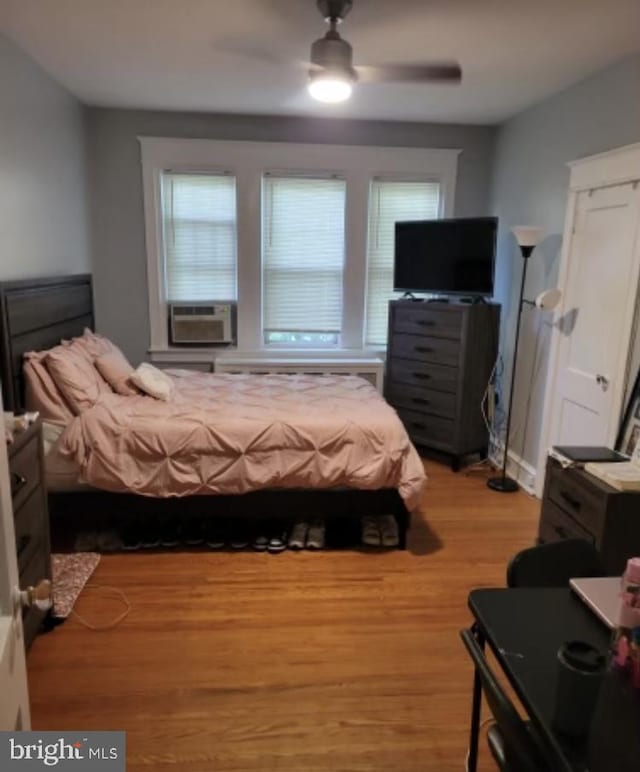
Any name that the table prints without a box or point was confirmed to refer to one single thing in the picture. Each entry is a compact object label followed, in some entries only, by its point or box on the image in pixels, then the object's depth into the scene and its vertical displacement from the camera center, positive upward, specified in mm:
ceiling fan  2359 +875
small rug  2566 -1487
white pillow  3441 -684
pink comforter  2941 -918
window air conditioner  4812 -413
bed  2920 -1021
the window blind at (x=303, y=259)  4773 +137
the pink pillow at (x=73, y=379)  3016 -586
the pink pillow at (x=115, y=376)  3459 -638
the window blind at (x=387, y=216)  4855 +517
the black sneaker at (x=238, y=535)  3198 -1479
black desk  934 -752
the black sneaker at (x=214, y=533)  3195 -1470
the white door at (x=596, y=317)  3008 -192
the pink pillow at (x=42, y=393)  2955 -643
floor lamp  3727 -331
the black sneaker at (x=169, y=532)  3188 -1467
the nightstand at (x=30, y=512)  2131 -962
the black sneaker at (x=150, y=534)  3166 -1464
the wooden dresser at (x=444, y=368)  4270 -679
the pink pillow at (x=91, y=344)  3496 -478
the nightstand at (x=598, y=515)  2332 -973
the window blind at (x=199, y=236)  4680 +295
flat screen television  4176 +174
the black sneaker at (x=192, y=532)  3209 -1470
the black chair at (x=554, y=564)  1555 -765
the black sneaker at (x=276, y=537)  3168 -1477
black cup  964 -687
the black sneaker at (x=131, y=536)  3146 -1466
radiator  4762 -754
